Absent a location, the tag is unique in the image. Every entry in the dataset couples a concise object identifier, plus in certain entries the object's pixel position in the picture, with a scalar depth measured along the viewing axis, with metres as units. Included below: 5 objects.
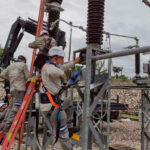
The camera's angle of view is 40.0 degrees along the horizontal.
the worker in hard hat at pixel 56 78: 3.46
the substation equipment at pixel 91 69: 2.98
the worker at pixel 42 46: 4.12
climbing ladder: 4.13
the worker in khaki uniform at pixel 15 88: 4.64
